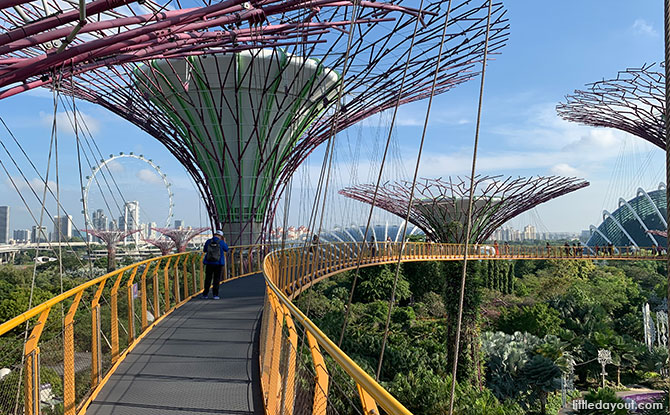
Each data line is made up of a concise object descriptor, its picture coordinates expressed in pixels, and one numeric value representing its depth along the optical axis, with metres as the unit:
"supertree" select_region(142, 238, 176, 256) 41.70
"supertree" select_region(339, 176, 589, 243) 29.30
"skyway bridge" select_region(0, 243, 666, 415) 3.00
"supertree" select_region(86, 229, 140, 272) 37.69
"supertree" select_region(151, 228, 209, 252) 42.03
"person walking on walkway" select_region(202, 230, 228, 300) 8.55
